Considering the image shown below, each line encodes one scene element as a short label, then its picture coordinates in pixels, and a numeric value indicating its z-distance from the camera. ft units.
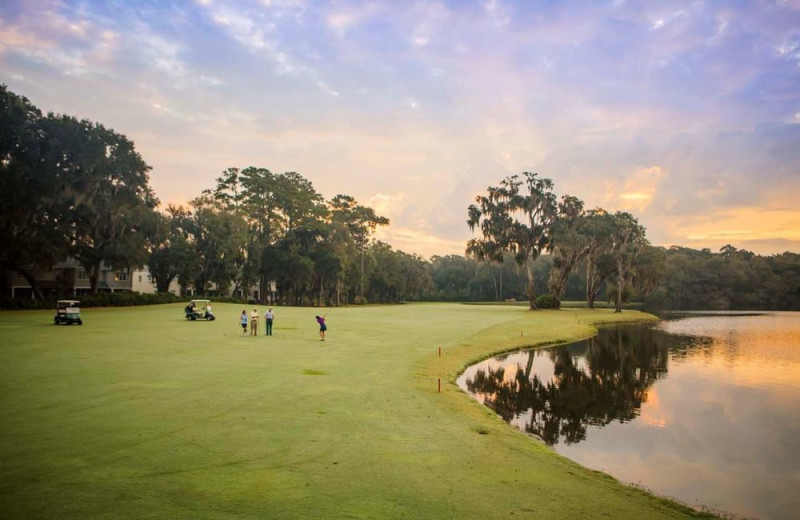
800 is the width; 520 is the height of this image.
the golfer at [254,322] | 100.27
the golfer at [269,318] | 101.22
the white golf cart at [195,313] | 132.67
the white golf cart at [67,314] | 110.11
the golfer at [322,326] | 92.27
